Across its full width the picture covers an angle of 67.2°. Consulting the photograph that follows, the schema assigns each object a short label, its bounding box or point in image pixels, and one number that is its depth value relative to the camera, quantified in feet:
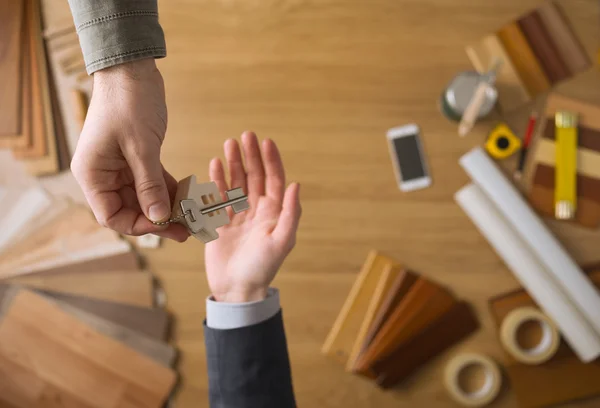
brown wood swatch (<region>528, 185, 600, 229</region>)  2.89
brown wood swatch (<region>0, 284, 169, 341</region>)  2.85
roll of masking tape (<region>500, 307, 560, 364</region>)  2.75
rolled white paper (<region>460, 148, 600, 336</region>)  2.81
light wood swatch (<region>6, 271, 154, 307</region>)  2.85
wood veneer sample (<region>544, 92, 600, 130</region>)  2.93
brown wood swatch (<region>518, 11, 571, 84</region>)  3.00
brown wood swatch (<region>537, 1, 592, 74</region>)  3.00
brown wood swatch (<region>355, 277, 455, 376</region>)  2.78
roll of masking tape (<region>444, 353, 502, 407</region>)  2.78
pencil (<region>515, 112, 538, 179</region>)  2.93
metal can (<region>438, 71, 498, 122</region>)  2.84
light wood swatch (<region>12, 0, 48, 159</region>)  2.96
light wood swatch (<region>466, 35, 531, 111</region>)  2.96
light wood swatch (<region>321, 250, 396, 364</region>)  2.85
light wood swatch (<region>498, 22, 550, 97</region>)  2.98
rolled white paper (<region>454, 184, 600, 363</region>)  2.78
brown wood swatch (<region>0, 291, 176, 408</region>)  2.78
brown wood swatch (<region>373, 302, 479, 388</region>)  2.79
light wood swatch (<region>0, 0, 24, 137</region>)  2.94
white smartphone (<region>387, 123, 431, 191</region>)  2.94
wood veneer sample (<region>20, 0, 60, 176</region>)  2.95
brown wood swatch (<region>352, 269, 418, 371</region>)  2.81
